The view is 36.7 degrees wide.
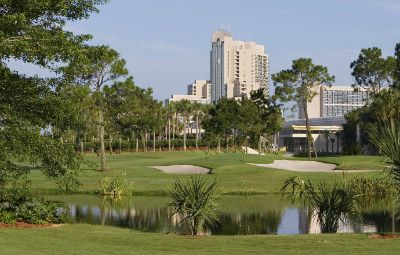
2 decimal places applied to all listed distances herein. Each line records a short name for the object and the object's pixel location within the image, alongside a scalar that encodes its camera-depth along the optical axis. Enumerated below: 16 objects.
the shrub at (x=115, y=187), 30.95
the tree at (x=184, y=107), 108.01
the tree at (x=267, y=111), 76.31
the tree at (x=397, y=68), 62.24
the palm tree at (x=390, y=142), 14.83
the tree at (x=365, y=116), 56.96
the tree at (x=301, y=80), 62.38
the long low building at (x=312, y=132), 131.00
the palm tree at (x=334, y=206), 17.69
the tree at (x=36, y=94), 15.70
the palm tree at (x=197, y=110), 110.57
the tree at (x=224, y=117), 76.69
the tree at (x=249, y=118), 74.44
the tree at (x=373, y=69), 64.81
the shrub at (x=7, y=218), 17.41
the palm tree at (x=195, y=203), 17.05
